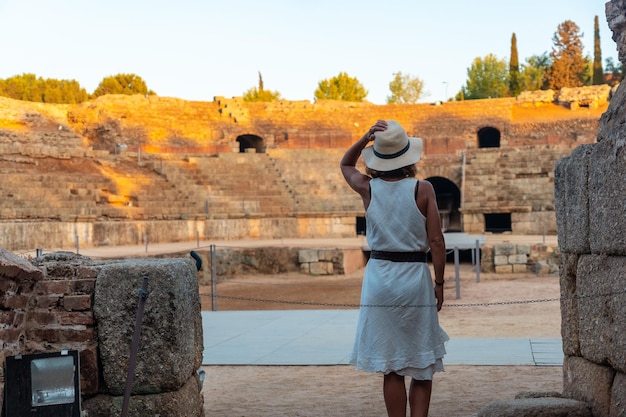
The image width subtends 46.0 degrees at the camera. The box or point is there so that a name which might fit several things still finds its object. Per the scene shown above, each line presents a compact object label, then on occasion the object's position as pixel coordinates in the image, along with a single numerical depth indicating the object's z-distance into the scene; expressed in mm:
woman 3660
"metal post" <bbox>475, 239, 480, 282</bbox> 16203
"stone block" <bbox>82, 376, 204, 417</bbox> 3873
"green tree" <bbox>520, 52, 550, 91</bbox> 55656
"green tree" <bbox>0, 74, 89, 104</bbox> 43750
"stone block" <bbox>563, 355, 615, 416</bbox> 3898
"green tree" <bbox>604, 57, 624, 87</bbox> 53156
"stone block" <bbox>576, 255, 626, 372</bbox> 3678
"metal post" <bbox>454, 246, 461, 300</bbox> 13342
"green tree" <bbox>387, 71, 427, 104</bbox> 56500
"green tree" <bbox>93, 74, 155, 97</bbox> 46719
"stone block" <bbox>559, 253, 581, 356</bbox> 4301
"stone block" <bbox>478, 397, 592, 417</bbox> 3850
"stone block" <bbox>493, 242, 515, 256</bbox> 18578
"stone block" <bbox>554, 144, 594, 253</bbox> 4094
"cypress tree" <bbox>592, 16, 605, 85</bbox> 44562
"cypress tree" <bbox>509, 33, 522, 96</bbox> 46812
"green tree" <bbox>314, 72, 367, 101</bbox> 55094
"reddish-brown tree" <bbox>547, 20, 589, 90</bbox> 45562
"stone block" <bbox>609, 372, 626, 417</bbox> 3680
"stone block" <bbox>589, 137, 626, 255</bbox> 3641
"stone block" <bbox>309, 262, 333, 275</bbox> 18906
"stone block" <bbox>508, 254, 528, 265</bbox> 18484
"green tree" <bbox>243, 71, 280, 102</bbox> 53022
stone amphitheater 21041
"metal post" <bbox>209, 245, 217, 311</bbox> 12297
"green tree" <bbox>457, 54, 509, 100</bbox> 54625
